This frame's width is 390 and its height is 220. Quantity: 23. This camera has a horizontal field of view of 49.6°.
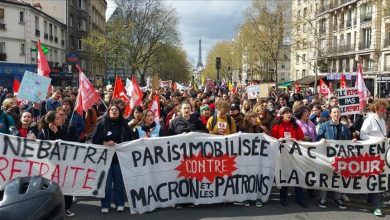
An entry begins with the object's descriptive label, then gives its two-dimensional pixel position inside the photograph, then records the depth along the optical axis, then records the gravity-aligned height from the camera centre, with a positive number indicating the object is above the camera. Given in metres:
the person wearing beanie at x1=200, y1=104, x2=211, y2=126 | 8.59 -0.30
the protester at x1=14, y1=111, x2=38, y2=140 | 6.95 -0.48
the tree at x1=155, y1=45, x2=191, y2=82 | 57.49 +5.57
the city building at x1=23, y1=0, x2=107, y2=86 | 50.22 +9.30
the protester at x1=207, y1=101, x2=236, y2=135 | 7.36 -0.43
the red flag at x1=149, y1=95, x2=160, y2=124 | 9.22 -0.20
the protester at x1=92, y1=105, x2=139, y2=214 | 6.38 -0.62
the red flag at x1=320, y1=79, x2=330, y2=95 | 18.44 +0.39
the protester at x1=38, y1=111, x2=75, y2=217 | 6.25 -0.47
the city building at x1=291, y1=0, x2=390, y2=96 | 46.44 +7.59
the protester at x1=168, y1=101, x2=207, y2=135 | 7.24 -0.44
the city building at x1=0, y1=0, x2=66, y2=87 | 34.81 +5.59
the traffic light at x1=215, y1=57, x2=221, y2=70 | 23.44 +1.99
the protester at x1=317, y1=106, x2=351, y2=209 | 6.96 -0.54
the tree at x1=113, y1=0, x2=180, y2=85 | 50.75 +8.72
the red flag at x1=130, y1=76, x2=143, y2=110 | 10.96 +0.05
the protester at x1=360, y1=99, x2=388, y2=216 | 6.93 -0.42
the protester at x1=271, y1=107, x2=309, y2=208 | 6.88 -0.53
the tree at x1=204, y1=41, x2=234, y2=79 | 89.34 +9.43
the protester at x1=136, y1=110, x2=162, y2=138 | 7.32 -0.47
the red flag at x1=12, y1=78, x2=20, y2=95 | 15.71 +0.43
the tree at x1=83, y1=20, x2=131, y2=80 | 40.84 +5.20
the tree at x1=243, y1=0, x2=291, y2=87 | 46.31 +8.21
